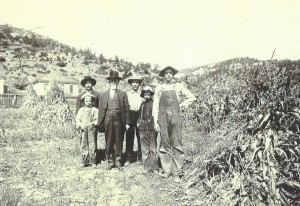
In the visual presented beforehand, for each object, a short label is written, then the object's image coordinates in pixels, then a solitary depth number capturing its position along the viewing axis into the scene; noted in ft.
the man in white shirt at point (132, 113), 25.66
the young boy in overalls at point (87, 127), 24.44
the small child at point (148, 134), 22.94
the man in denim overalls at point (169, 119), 21.54
